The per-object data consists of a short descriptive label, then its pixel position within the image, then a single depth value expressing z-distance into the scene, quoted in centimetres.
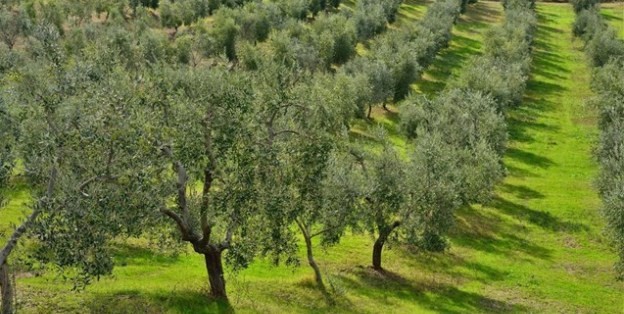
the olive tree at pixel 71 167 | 2270
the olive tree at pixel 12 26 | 11044
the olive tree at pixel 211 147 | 2875
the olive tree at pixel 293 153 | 3097
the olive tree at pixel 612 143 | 4553
